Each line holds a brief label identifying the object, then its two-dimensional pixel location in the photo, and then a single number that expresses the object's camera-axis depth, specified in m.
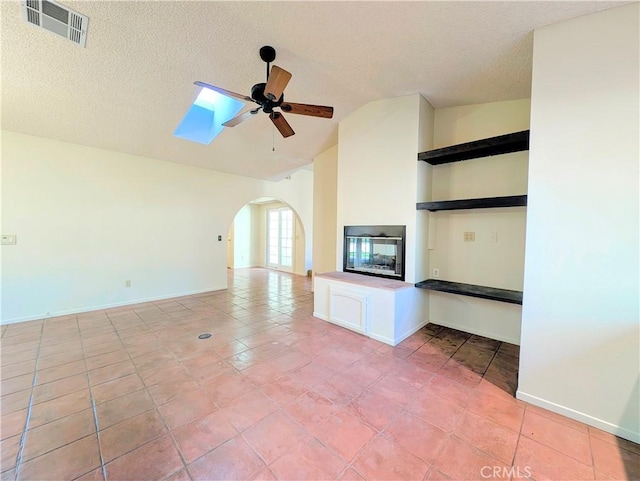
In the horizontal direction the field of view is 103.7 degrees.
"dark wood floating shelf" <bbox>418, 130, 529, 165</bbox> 2.33
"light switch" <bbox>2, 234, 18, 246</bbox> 3.38
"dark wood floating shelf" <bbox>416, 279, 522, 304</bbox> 2.49
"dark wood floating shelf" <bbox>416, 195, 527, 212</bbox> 2.21
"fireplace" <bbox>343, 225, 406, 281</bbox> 3.26
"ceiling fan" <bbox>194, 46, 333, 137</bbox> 2.07
